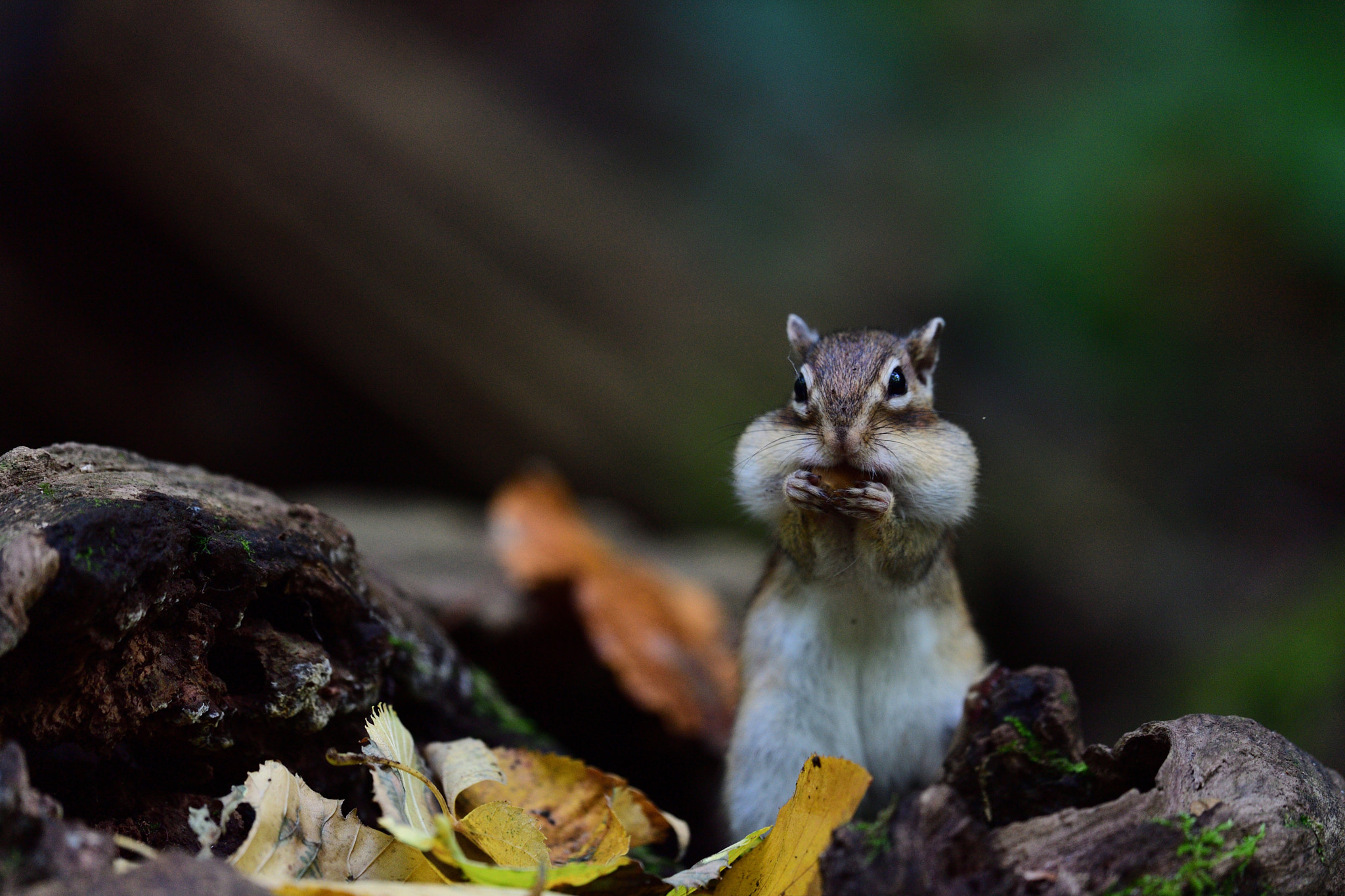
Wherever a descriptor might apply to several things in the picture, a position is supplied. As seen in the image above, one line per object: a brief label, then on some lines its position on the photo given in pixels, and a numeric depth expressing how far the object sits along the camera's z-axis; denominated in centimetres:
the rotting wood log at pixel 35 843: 179
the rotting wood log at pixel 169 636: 185
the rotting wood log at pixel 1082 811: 184
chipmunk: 194
